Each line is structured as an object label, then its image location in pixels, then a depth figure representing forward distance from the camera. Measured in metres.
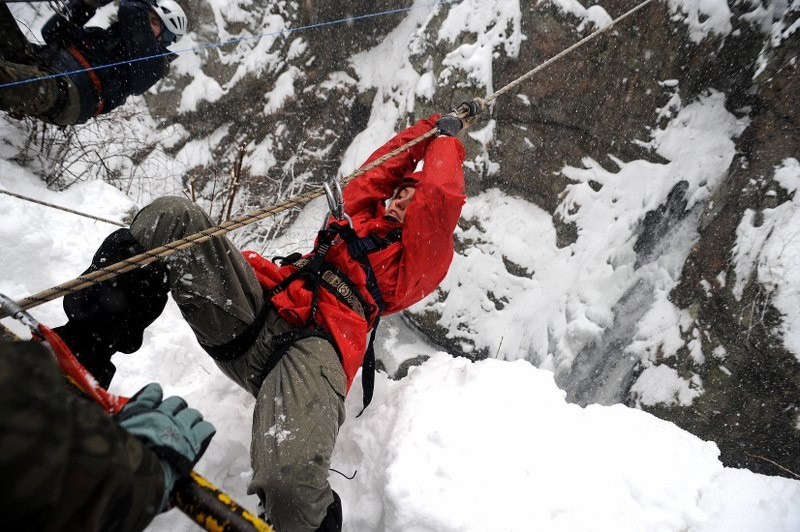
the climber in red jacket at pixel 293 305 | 1.41
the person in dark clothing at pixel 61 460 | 0.45
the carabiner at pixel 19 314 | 0.96
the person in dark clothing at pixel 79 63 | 2.49
